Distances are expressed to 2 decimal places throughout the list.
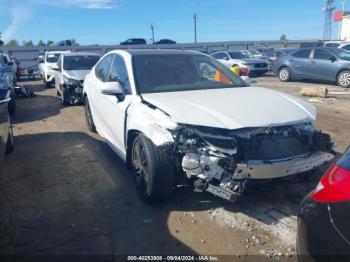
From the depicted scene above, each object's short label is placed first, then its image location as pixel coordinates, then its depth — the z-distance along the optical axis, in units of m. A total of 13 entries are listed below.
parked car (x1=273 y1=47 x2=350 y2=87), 13.52
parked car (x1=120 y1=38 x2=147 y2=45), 36.08
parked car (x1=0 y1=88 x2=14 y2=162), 4.13
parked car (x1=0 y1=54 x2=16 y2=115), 8.95
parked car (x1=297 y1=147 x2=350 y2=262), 1.78
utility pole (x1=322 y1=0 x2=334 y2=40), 58.84
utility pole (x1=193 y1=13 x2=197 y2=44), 63.67
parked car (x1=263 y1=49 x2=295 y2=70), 23.02
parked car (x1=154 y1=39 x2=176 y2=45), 36.06
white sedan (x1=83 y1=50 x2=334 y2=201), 3.17
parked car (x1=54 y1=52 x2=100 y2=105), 10.07
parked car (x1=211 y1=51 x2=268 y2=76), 19.47
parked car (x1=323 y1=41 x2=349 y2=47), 21.88
